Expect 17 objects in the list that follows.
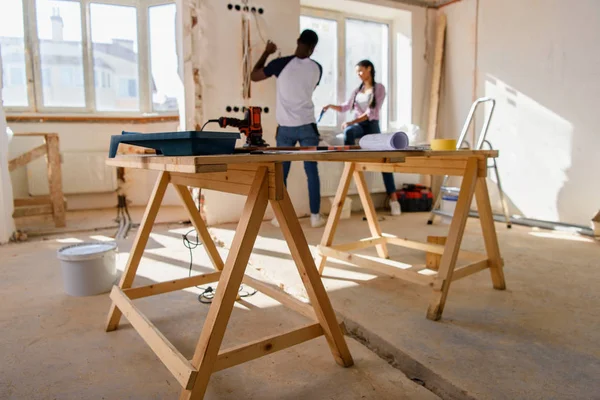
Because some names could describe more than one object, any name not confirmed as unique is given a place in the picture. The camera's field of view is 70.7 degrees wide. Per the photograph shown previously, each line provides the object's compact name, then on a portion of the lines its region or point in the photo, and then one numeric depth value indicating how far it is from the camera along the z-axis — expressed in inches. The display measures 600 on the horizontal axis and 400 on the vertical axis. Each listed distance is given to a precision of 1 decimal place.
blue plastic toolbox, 43.2
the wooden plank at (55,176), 148.8
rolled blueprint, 62.7
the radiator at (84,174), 185.9
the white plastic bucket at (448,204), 153.0
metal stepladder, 139.9
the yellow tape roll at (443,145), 76.5
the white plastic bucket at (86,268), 82.7
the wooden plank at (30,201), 160.4
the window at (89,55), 188.1
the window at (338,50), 182.1
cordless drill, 62.1
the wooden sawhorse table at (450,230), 73.0
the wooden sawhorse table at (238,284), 44.8
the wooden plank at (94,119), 185.1
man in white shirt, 137.6
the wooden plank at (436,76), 188.9
